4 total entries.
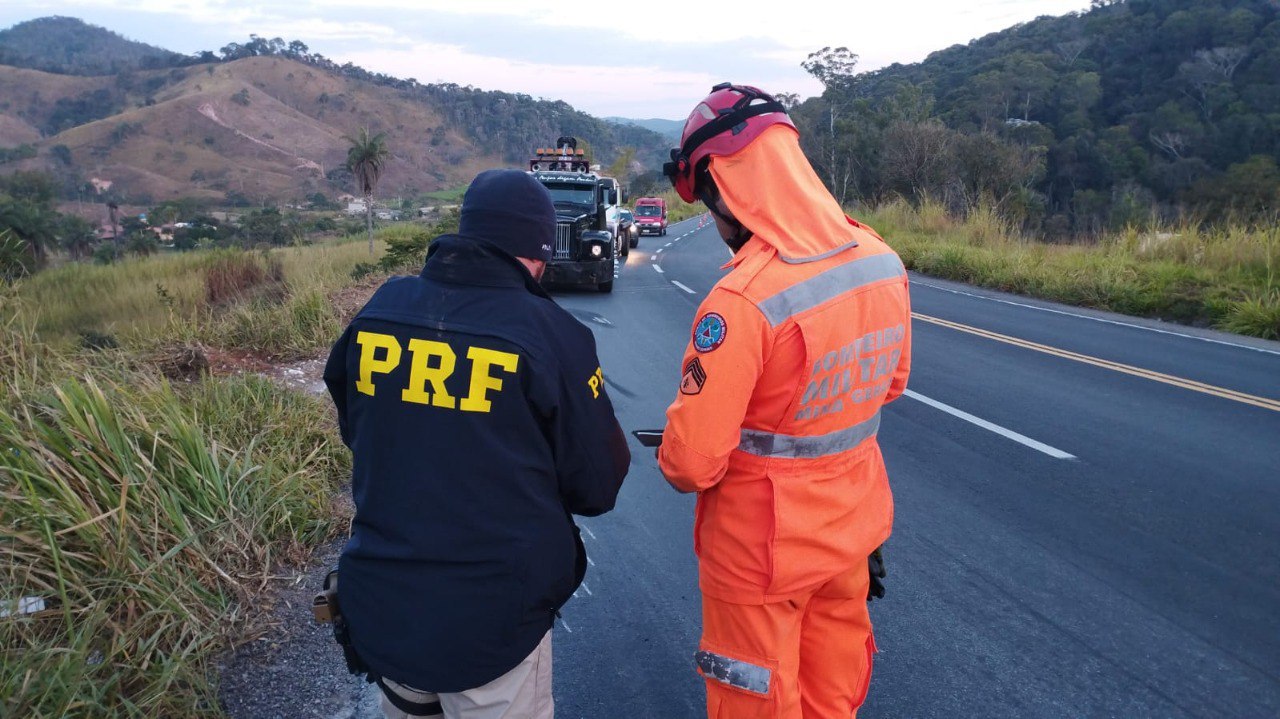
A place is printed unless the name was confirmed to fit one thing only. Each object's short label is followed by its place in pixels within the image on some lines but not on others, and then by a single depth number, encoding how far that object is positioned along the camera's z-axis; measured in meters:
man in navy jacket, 1.76
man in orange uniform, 1.87
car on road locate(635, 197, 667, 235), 36.84
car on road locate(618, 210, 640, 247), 23.16
